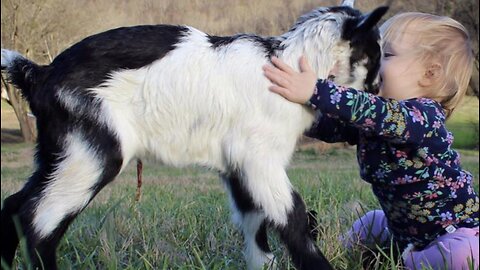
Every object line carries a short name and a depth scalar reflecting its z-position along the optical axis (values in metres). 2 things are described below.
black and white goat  2.13
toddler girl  2.40
